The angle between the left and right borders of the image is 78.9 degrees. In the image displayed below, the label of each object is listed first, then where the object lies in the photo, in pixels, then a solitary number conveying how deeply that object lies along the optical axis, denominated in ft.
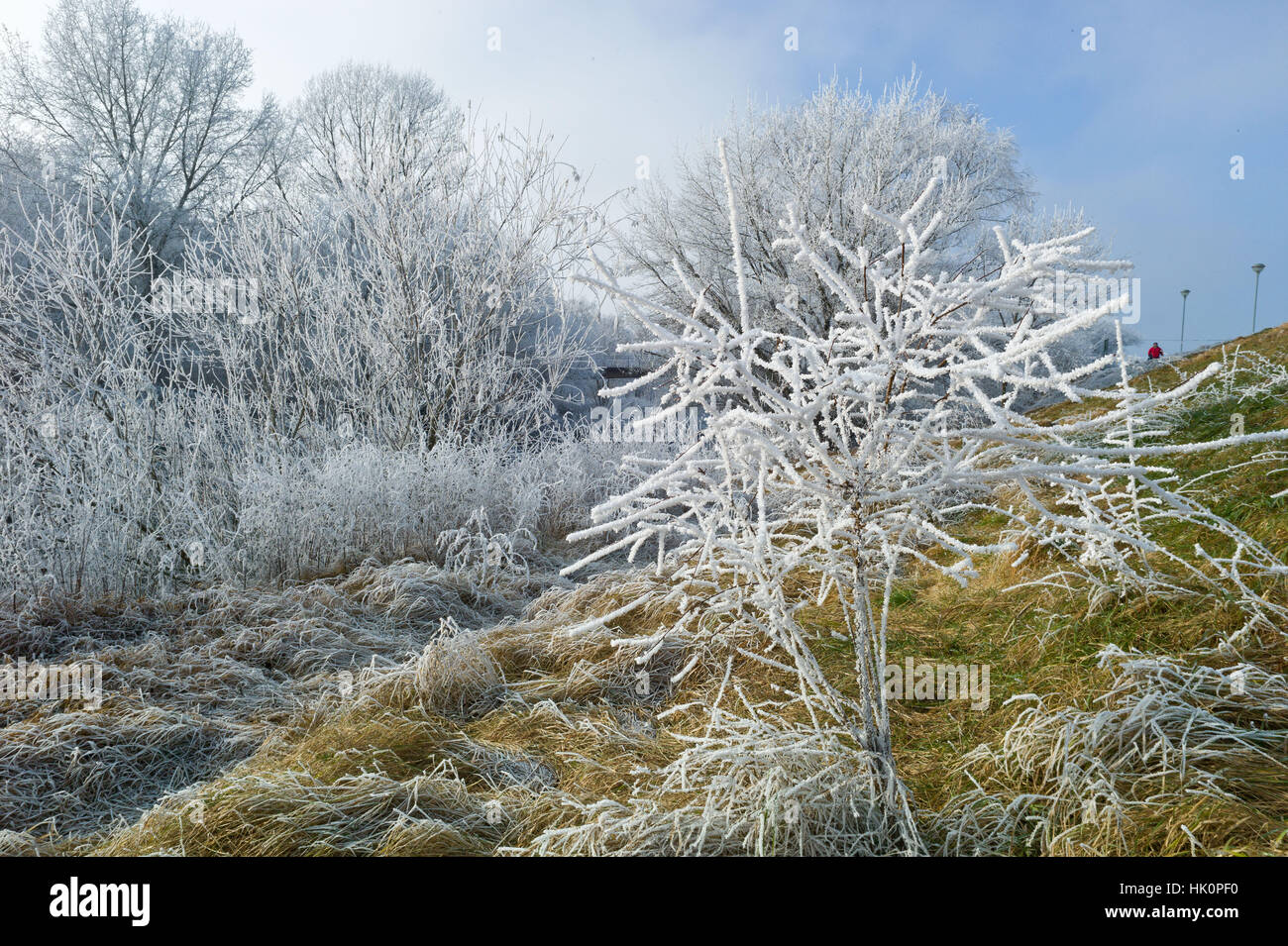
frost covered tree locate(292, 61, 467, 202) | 25.03
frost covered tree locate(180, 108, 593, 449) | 23.70
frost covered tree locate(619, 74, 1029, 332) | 40.63
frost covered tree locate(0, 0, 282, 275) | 42.01
